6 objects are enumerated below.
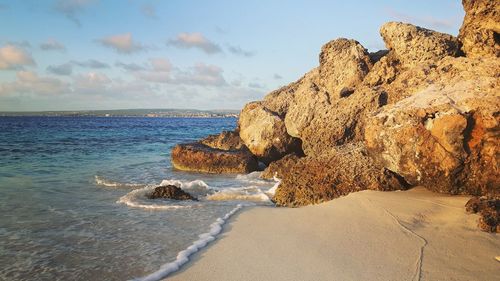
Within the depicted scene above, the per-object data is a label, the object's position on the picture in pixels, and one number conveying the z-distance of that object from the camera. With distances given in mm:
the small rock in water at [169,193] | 8594
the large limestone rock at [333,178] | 7203
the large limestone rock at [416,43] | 9047
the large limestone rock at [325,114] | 10297
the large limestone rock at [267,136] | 13266
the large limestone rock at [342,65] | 11844
